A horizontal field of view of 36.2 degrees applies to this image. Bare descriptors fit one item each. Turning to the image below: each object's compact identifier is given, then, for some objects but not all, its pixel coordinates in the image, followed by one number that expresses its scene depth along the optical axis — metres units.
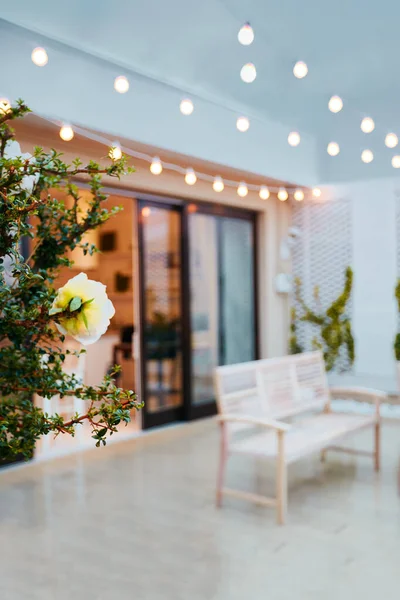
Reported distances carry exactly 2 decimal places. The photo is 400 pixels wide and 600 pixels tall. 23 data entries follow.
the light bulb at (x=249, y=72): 2.94
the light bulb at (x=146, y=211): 6.47
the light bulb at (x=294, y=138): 4.39
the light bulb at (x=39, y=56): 3.20
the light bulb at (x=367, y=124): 3.93
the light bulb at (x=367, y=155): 4.59
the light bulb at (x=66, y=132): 4.33
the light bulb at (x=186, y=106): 3.76
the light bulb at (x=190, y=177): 5.13
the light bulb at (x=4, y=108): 1.29
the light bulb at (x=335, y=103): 3.48
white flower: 1.08
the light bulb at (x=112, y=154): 1.35
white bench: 3.97
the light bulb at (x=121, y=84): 3.54
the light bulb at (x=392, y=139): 4.11
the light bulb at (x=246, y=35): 2.77
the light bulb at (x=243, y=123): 3.94
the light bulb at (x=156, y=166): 4.92
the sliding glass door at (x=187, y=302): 6.59
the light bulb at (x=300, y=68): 3.12
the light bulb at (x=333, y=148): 4.26
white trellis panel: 8.06
